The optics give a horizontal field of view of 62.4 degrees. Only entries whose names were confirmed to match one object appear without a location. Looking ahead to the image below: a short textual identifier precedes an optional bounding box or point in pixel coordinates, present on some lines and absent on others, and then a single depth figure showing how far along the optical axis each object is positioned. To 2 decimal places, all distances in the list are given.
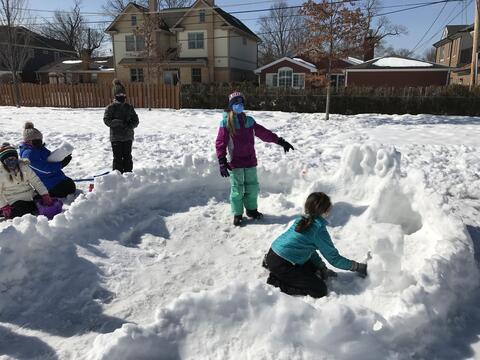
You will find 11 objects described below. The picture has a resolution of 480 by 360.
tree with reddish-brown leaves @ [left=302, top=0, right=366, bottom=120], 15.17
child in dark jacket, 6.36
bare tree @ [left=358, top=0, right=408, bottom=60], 15.77
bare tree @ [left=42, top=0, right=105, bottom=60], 65.06
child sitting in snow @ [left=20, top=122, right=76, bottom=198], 5.86
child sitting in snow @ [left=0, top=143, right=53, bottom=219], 5.05
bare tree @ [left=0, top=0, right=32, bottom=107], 21.42
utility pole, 17.28
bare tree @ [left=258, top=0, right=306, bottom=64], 60.41
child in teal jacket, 3.41
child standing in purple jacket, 4.86
